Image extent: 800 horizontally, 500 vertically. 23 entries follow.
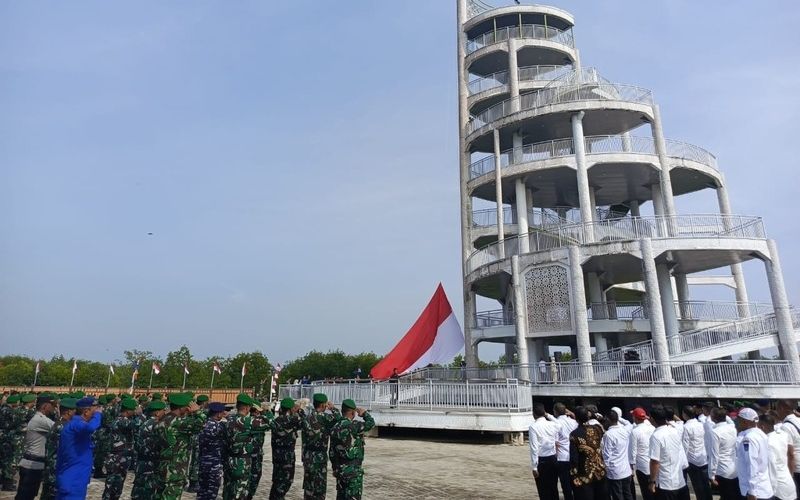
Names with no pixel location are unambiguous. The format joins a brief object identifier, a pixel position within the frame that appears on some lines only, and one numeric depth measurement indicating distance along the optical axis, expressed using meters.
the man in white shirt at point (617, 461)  6.64
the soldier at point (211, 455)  7.46
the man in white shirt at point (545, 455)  7.46
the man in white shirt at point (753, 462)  5.22
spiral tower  19.42
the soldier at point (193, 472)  9.64
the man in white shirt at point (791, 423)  6.29
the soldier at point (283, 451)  7.87
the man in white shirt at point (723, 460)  6.61
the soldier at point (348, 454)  6.99
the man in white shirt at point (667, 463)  6.36
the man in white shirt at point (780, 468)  5.41
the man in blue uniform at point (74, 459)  5.76
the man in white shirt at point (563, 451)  7.57
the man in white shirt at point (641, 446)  6.96
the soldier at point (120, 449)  7.75
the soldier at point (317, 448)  7.58
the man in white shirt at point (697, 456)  7.38
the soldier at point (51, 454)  7.34
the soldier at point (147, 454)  6.52
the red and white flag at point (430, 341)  22.17
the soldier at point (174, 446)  6.52
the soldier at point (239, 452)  7.14
